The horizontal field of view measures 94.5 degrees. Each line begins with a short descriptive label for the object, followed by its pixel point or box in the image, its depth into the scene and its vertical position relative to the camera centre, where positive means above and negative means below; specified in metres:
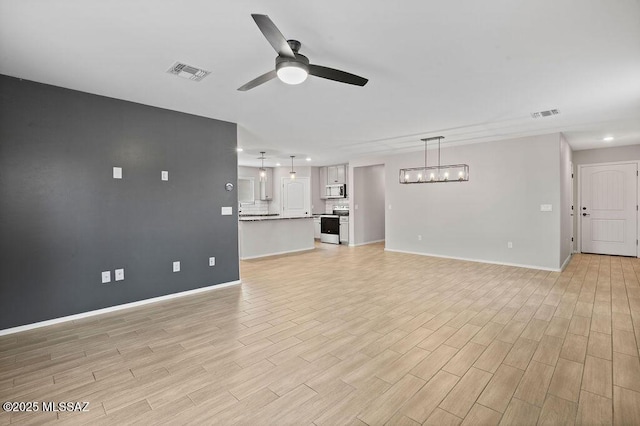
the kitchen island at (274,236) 7.04 -0.67
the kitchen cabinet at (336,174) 9.69 +1.16
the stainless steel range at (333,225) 9.45 -0.52
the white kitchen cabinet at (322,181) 10.52 +1.00
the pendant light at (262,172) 8.05 +1.04
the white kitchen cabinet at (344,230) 9.38 -0.68
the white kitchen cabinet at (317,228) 10.42 -0.67
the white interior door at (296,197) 10.42 +0.45
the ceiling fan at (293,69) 1.98 +1.07
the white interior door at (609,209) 6.68 -0.09
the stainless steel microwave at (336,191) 9.70 +0.61
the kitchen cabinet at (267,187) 10.33 +0.81
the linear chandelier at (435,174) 5.66 +0.68
